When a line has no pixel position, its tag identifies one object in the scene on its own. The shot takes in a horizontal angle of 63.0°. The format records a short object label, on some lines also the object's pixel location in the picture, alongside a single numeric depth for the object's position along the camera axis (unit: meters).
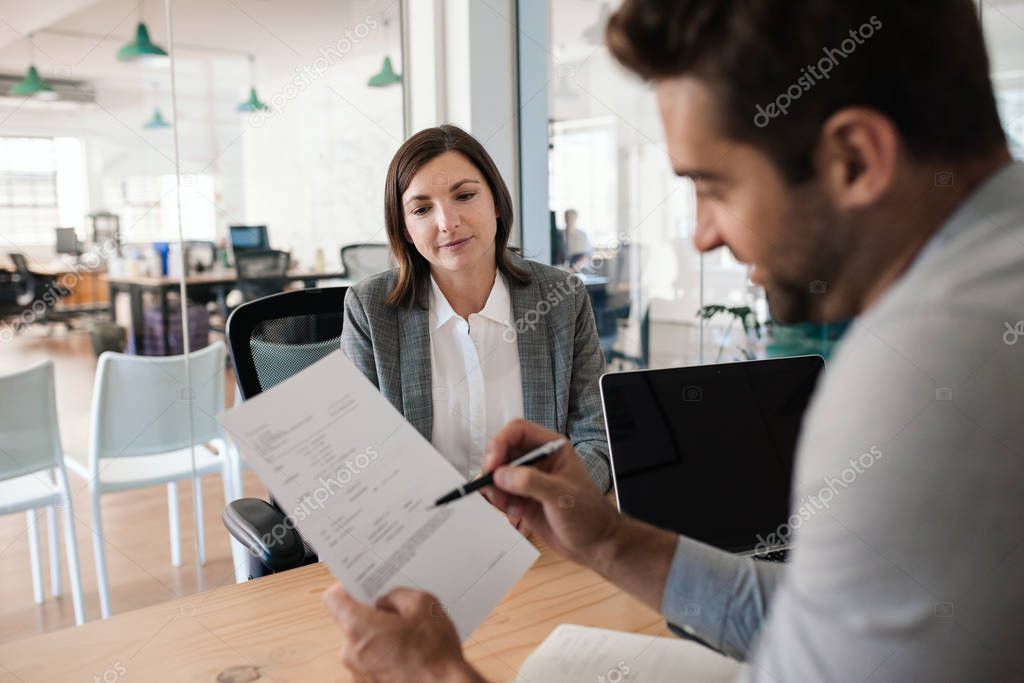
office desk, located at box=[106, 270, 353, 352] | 2.88
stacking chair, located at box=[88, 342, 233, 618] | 2.79
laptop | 1.21
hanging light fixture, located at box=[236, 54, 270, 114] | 3.07
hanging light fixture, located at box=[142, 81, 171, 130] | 2.83
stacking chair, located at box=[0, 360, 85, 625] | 2.59
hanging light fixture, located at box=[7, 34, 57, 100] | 2.60
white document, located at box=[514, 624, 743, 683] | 0.94
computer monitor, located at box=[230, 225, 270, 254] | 3.12
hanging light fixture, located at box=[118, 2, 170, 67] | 2.79
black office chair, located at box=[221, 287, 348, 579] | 1.48
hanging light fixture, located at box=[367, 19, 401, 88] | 3.40
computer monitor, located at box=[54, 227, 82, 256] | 2.73
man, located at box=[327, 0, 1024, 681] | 0.48
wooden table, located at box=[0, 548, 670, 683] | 1.00
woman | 1.85
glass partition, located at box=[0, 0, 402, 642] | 2.67
